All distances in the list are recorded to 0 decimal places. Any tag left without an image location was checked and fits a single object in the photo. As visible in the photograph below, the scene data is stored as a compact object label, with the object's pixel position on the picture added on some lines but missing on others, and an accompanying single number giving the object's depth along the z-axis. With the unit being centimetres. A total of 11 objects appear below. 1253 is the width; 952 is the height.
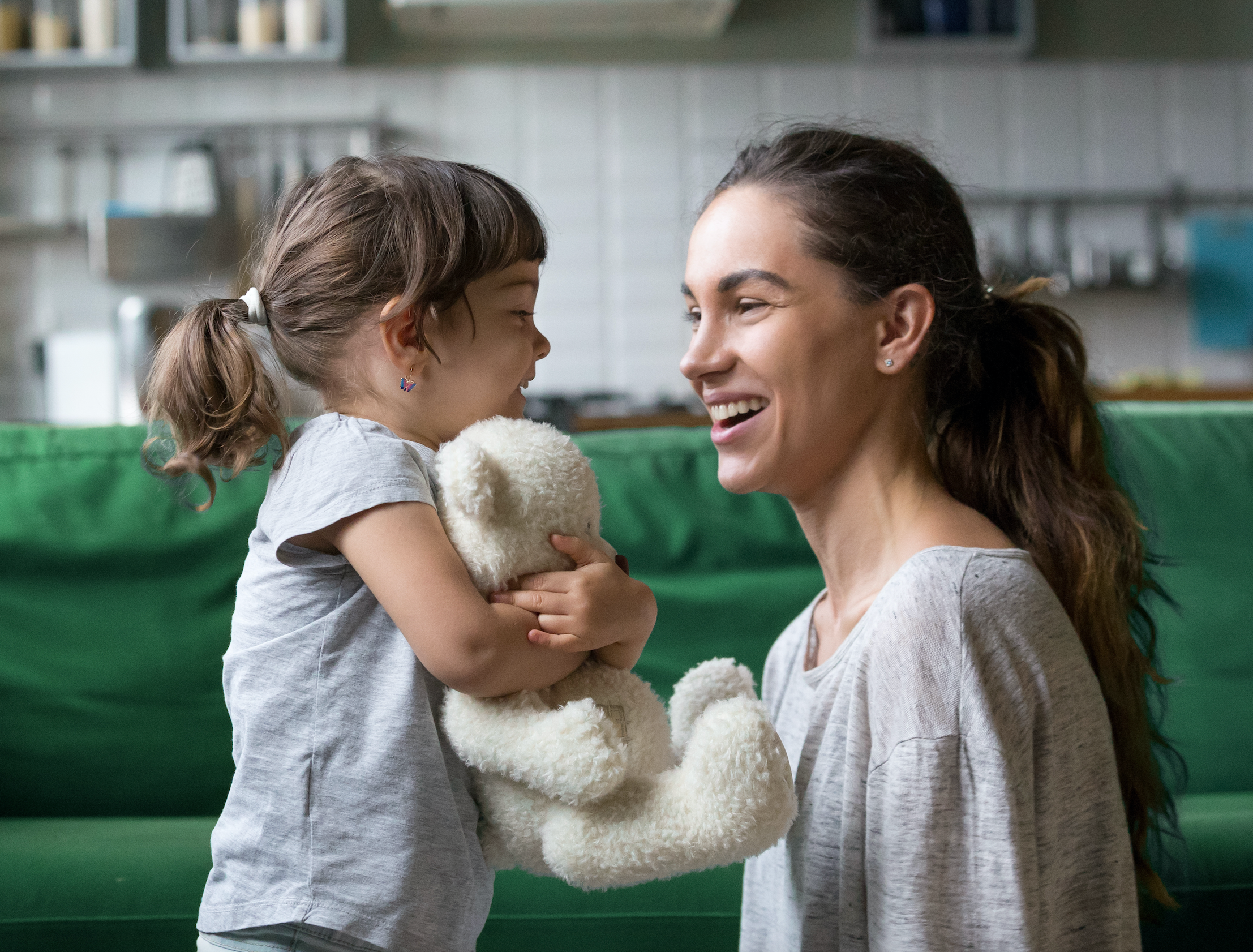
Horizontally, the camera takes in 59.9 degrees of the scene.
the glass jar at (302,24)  433
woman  87
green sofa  134
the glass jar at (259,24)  432
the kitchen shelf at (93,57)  433
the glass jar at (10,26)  435
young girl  79
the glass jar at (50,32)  435
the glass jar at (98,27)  435
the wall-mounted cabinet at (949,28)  449
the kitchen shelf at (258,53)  433
